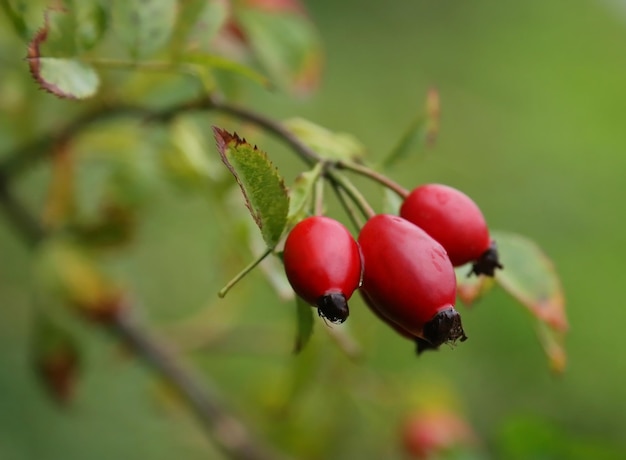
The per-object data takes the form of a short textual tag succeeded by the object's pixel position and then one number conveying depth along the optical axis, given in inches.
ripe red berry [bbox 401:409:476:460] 24.3
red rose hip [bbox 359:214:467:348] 14.1
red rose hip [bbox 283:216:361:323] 14.0
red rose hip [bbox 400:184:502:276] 14.5
